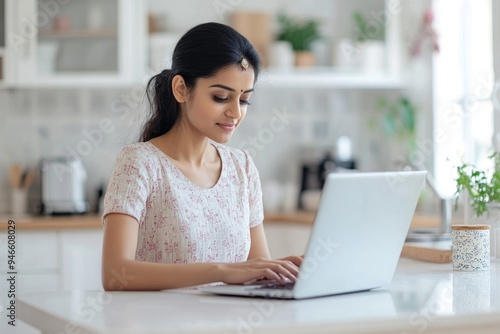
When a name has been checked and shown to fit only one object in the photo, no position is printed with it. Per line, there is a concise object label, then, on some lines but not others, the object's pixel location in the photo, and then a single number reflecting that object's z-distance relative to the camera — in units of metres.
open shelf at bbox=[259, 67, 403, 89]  4.34
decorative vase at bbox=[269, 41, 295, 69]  4.34
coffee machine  4.60
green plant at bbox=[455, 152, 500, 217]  2.40
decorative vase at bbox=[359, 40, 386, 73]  4.42
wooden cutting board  2.40
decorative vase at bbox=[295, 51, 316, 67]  4.40
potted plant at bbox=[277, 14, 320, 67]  4.41
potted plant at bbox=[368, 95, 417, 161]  4.52
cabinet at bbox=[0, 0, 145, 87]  4.08
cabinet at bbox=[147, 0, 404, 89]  4.38
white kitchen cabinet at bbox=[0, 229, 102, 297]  3.79
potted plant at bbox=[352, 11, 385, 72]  4.43
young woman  1.95
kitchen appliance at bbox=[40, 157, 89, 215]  4.20
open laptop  1.58
